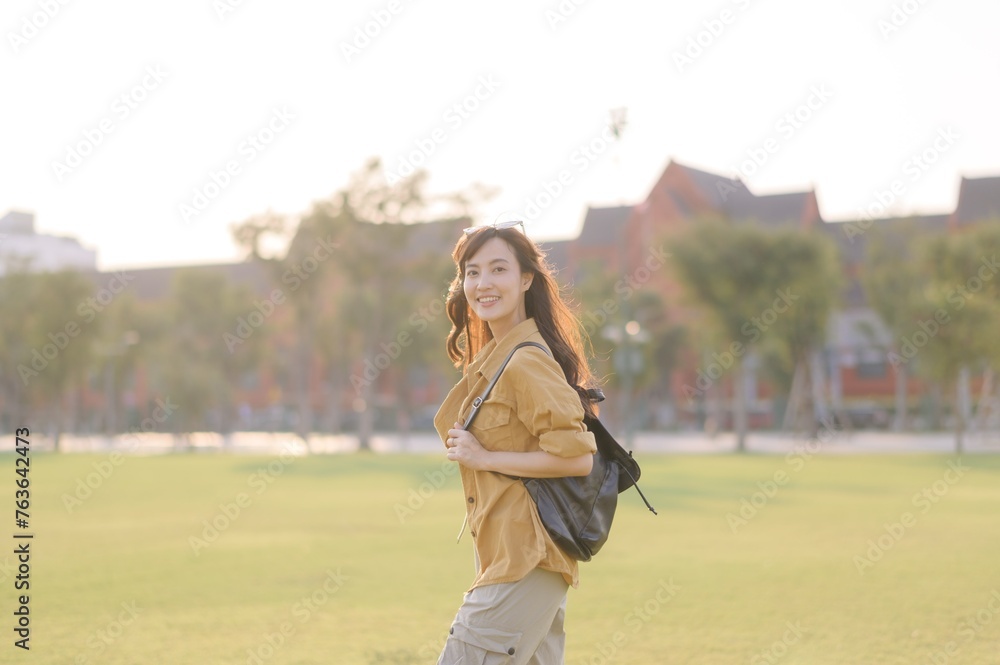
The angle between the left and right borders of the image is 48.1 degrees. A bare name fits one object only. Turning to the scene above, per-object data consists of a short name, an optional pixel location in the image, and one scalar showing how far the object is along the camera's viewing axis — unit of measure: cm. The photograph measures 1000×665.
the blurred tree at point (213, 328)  5669
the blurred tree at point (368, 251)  4203
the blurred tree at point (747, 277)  3772
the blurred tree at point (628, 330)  3838
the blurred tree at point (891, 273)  4512
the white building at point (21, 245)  4559
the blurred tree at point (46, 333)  4469
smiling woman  299
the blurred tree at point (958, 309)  3325
